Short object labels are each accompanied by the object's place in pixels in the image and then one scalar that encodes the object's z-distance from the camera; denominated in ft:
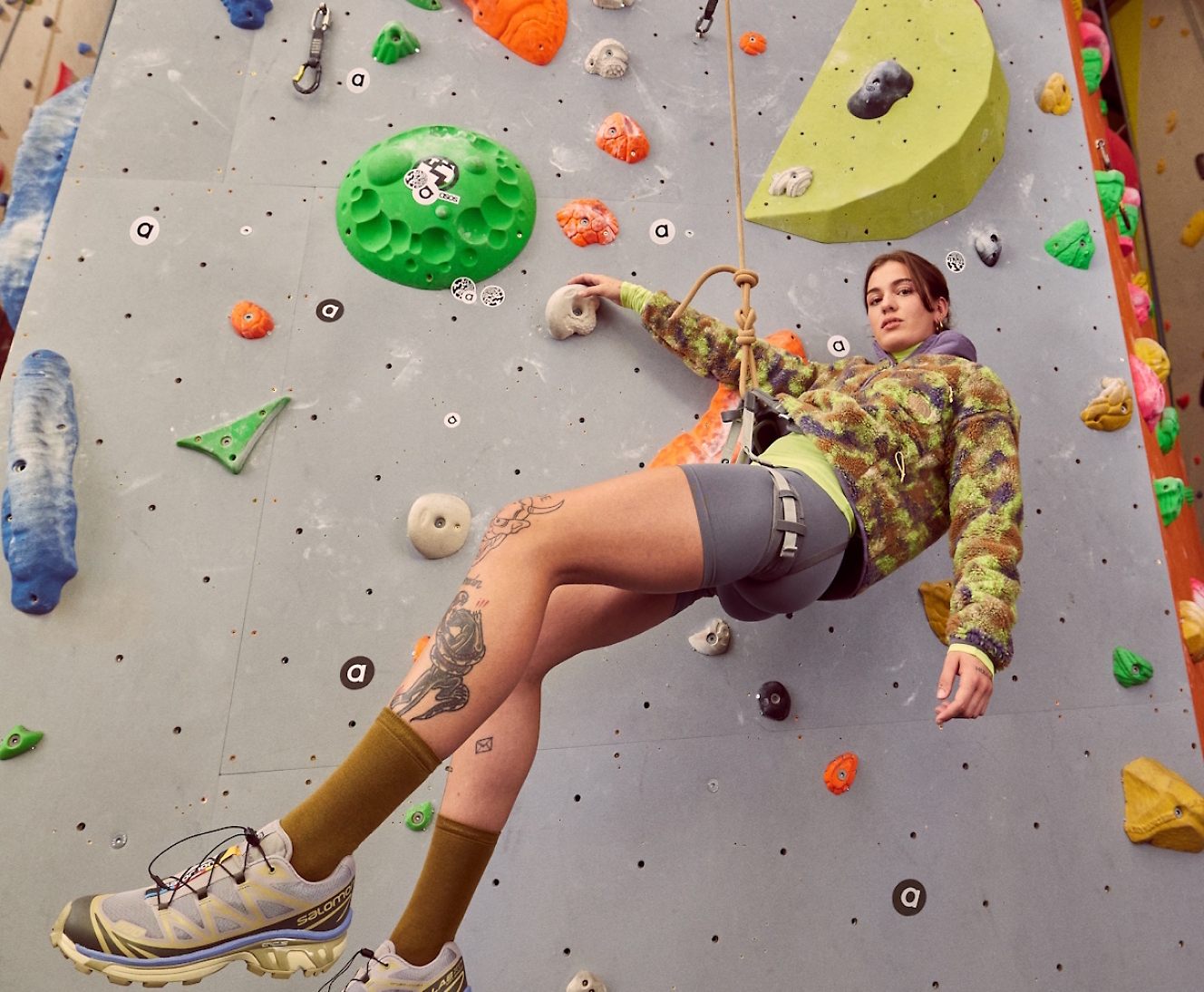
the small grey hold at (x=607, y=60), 8.66
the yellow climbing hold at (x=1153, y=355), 9.69
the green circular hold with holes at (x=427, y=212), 7.50
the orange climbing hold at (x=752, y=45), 9.32
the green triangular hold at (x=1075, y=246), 9.16
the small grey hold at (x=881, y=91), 9.00
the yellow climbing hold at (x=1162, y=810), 7.33
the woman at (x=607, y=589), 4.23
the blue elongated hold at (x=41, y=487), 6.23
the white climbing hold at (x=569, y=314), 7.54
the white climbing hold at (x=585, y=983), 6.03
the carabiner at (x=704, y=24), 9.00
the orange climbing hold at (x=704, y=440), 7.54
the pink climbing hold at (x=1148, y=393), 9.04
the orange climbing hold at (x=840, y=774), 6.95
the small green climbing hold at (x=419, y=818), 6.15
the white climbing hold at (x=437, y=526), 6.81
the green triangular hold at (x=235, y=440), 6.85
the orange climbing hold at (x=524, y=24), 8.57
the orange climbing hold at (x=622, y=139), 8.39
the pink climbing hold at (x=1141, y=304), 10.53
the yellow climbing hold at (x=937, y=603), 7.64
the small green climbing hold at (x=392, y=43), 8.29
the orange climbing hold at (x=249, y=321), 7.21
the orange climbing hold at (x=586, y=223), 8.02
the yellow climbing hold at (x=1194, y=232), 13.80
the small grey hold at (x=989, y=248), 8.96
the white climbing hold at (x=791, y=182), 8.61
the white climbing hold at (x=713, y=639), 7.06
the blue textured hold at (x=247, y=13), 8.25
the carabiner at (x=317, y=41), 8.12
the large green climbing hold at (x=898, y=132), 8.70
